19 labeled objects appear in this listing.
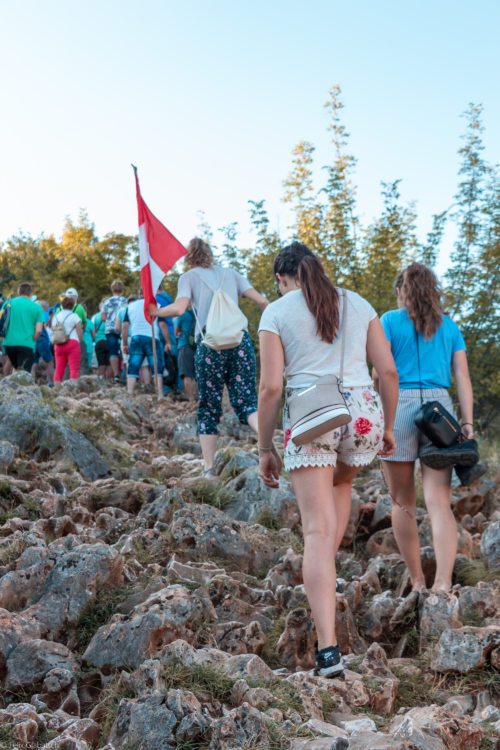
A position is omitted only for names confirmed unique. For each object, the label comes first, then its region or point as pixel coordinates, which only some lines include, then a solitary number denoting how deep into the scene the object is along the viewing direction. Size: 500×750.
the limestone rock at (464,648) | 4.22
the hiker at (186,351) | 14.59
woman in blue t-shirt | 5.60
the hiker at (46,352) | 17.42
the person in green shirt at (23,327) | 13.72
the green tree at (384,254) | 14.16
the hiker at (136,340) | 14.03
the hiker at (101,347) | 17.14
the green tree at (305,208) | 15.23
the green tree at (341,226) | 14.77
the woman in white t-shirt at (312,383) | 4.36
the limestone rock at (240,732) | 3.15
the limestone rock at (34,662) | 3.96
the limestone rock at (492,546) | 5.91
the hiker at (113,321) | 16.02
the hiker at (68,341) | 13.59
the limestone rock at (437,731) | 3.06
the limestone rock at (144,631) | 4.10
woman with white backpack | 7.74
